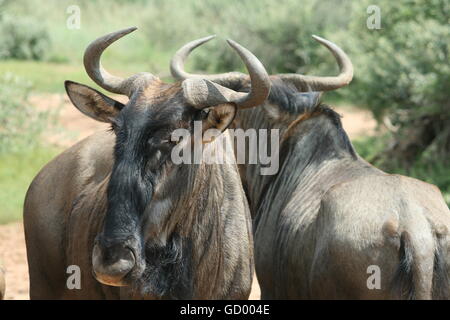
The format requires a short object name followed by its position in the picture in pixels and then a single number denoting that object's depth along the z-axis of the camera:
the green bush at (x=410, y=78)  12.90
